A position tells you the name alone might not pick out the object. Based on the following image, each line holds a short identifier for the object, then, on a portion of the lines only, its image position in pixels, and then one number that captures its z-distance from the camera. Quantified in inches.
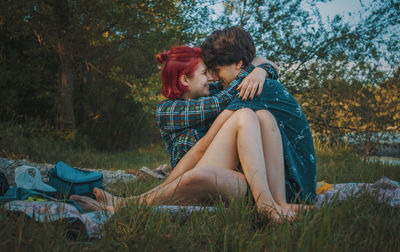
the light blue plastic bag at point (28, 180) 92.1
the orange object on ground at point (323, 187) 98.7
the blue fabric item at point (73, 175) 106.9
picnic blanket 50.0
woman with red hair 65.4
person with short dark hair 76.3
